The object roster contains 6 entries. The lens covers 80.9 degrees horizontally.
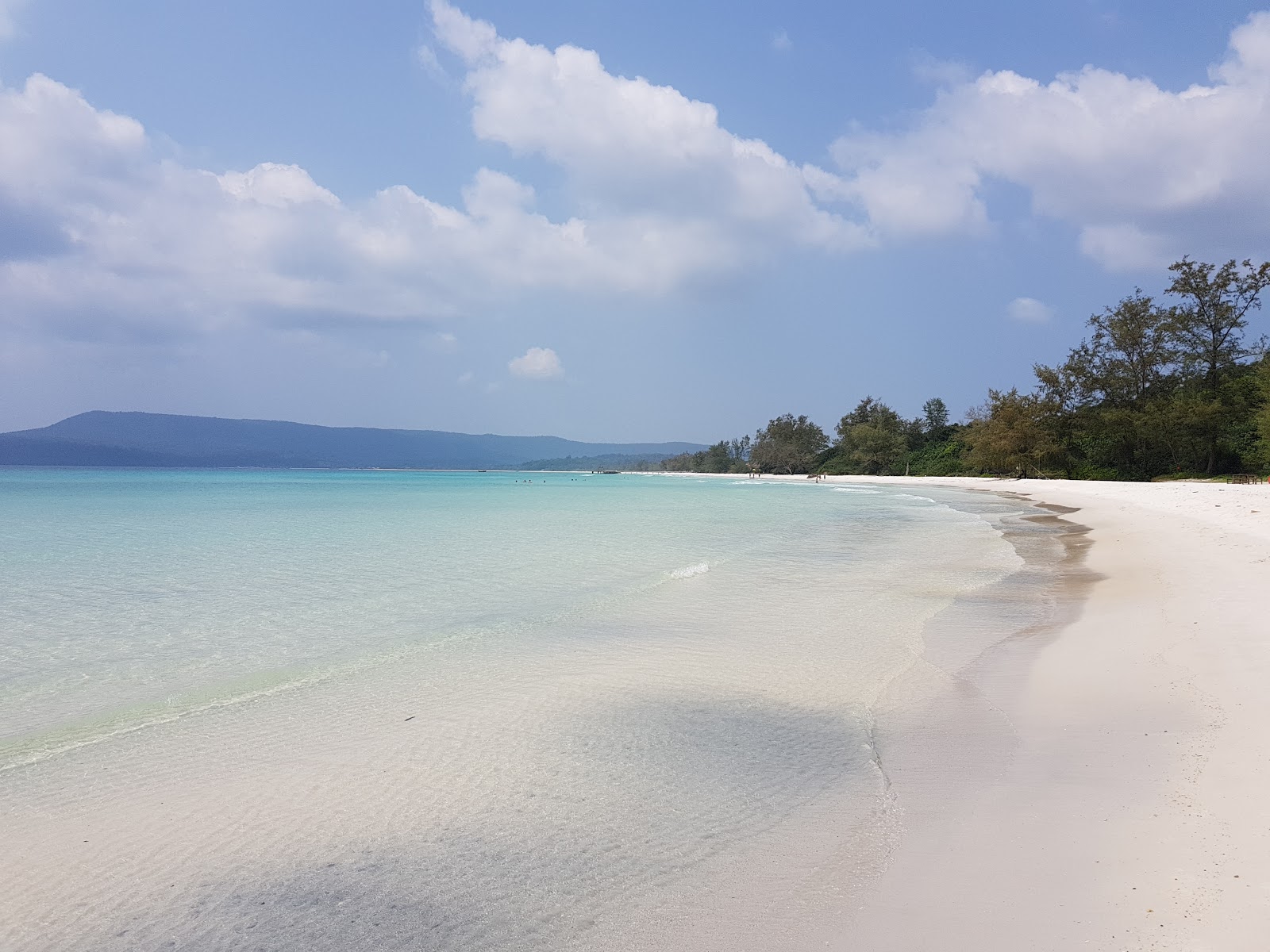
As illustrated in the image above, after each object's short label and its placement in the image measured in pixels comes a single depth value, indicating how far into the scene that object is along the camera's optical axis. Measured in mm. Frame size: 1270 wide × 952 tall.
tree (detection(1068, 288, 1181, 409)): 60062
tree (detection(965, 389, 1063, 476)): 65438
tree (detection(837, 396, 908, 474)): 100862
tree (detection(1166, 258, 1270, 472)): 55875
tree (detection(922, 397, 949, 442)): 107000
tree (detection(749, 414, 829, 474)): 131750
